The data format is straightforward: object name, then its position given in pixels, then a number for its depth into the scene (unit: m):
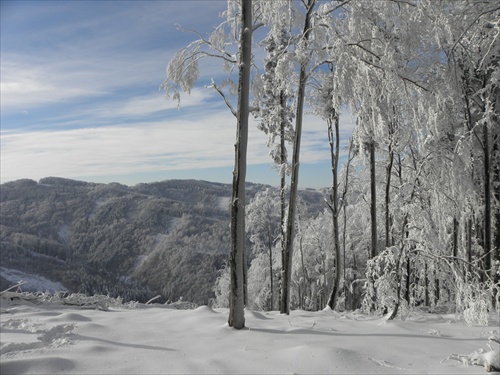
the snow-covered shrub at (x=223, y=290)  34.91
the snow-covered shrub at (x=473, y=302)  4.96
